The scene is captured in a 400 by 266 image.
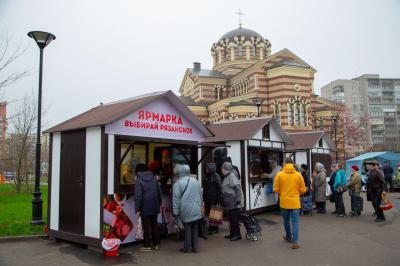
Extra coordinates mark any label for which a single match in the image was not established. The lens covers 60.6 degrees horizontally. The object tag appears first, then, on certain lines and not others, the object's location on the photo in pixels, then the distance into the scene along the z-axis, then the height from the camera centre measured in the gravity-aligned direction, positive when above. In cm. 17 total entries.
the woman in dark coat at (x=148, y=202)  739 -82
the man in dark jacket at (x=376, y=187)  1129 -90
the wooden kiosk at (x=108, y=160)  758 +10
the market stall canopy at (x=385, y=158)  2611 +15
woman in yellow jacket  766 -69
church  3894 +894
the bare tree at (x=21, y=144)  2122 +143
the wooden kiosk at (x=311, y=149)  1800 +67
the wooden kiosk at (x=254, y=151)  1273 +45
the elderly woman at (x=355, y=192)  1222 -114
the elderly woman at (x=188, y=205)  730 -91
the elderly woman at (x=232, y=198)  852 -88
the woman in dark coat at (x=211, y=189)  867 -66
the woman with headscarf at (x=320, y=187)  1312 -100
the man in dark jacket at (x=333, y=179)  1318 -72
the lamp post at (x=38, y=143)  971 +67
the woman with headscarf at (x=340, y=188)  1248 -101
